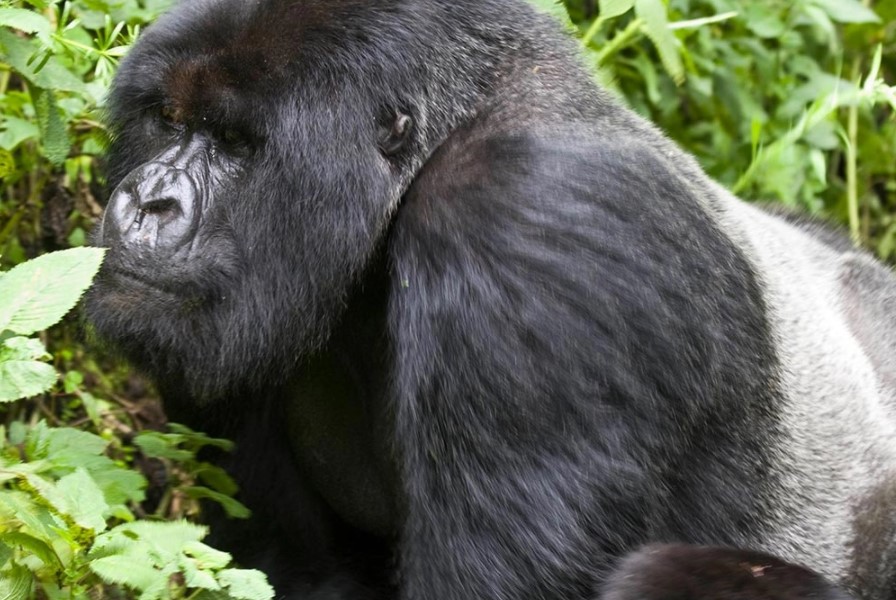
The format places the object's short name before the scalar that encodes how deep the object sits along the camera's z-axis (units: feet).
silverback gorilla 17.87
